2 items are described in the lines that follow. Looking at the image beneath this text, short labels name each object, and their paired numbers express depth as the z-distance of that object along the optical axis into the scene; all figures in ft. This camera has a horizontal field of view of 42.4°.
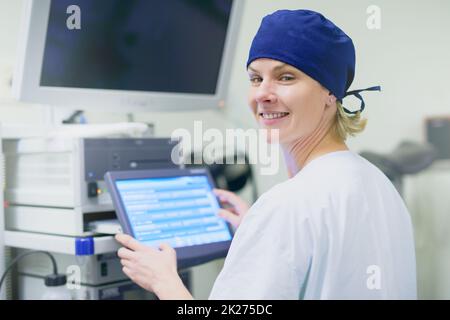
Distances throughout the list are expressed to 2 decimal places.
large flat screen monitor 4.65
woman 2.92
